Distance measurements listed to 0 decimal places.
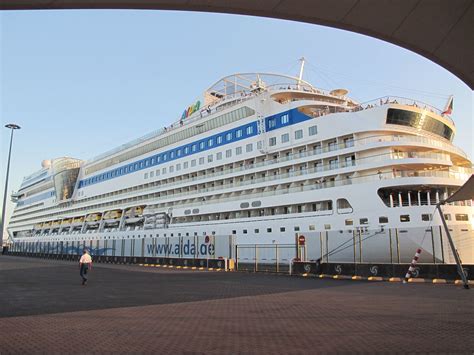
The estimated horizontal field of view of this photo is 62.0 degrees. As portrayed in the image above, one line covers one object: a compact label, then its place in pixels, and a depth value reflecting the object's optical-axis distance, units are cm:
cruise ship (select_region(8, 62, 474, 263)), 2377
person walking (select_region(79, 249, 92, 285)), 1561
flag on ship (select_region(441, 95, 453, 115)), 3052
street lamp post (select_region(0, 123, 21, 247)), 3174
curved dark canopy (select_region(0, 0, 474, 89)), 431
